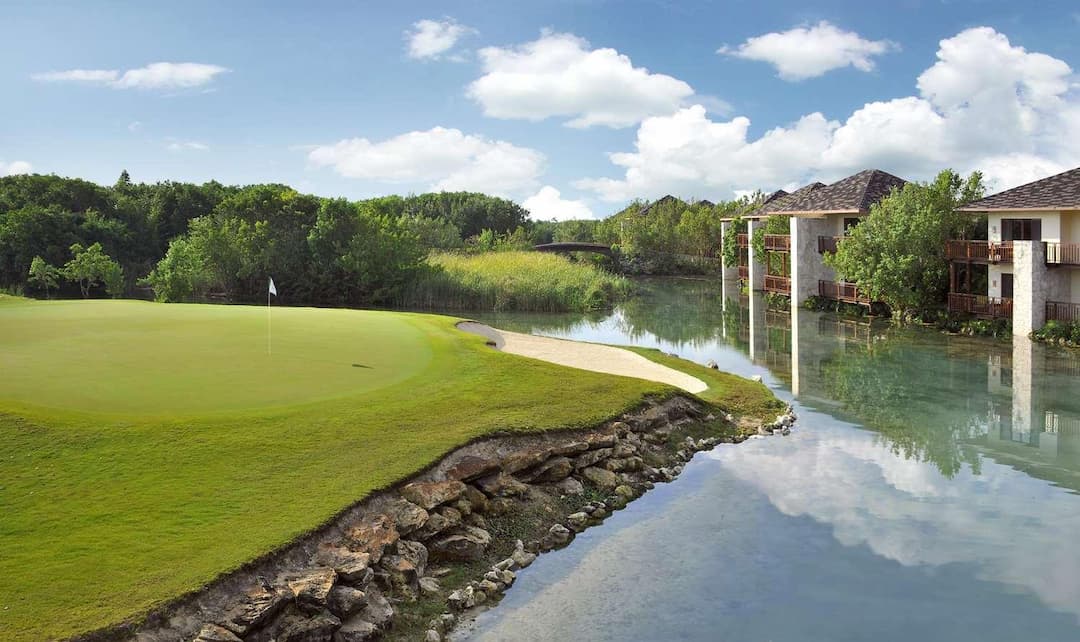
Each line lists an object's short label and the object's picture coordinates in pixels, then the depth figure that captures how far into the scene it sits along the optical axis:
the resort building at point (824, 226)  37.75
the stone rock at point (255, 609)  8.42
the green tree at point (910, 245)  32.16
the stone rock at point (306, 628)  8.62
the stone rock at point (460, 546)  10.82
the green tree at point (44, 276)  46.66
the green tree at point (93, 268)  44.66
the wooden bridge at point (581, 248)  64.38
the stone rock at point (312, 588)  8.89
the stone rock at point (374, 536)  10.07
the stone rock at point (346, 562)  9.41
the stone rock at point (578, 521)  12.36
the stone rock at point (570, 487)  13.23
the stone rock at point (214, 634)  8.15
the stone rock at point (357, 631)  8.83
